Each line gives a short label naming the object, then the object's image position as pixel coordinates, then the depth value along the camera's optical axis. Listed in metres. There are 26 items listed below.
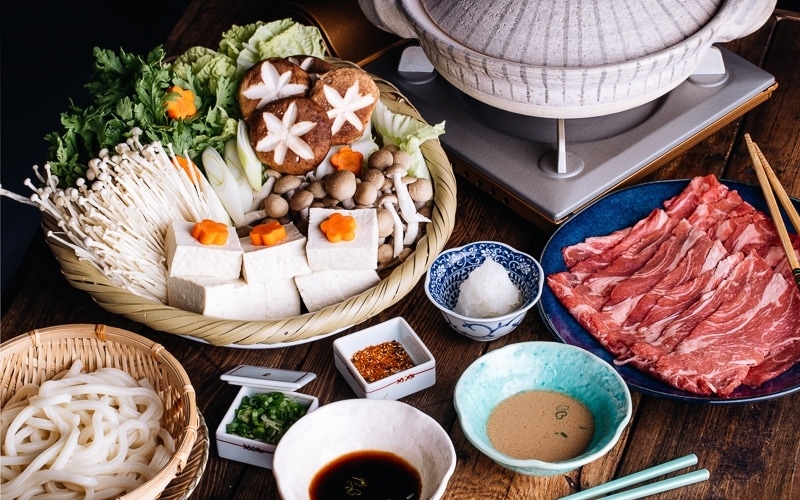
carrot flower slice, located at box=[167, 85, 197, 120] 2.53
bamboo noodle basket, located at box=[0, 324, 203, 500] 1.88
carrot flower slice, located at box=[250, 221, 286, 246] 2.24
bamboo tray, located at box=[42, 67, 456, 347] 2.07
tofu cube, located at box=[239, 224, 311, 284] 2.19
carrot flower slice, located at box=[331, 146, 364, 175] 2.53
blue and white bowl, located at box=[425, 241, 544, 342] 2.16
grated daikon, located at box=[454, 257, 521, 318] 2.21
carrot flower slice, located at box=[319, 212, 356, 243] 2.19
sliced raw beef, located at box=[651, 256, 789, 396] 2.00
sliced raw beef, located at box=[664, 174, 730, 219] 2.49
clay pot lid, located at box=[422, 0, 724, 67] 2.12
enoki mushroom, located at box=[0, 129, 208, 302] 2.25
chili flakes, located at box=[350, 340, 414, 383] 2.10
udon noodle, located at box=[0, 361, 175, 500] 1.78
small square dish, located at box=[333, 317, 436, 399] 2.06
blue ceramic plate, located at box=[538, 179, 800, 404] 1.99
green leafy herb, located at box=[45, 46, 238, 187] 2.44
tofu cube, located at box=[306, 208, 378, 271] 2.19
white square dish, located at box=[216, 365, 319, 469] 1.96
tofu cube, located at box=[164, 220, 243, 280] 2.18
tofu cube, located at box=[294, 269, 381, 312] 2.23
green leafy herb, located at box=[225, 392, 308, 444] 1.97
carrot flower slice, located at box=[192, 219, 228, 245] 2.19
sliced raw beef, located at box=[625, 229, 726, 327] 2.23
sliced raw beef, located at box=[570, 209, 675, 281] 2.36
